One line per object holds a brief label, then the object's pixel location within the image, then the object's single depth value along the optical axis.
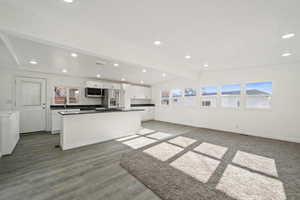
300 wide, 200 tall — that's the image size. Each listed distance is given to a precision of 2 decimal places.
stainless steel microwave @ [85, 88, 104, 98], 5.70
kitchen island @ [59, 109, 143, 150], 3.14
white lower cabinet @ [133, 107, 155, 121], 7.59
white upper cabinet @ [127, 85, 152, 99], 7.29
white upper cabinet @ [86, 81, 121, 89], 5.46
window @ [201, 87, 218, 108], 5.45
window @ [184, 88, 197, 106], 6.16
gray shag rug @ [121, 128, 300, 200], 1.69
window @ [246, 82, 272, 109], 4.28
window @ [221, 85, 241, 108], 4.87
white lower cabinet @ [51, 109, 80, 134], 4.54
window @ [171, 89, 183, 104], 6.76
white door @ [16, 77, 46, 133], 4.37
